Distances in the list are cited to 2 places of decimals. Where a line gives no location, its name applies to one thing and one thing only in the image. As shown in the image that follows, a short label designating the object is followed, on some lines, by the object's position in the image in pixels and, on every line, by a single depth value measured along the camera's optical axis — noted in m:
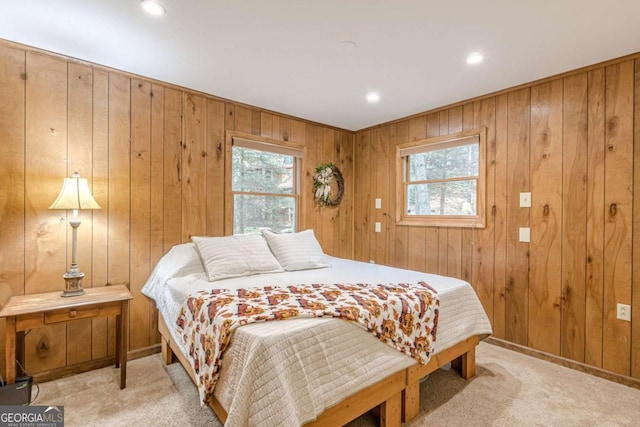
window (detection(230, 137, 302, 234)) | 3.17
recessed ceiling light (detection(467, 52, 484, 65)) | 2.17
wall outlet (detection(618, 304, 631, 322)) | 2.18
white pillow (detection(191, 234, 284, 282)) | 2.27
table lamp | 2.03
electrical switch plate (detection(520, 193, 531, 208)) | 2.67
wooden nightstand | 1.74
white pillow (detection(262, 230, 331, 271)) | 2.63
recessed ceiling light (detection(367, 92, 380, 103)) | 2.93
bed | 1.20
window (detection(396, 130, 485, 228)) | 3.04
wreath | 3.81
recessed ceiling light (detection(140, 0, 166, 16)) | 1.64
